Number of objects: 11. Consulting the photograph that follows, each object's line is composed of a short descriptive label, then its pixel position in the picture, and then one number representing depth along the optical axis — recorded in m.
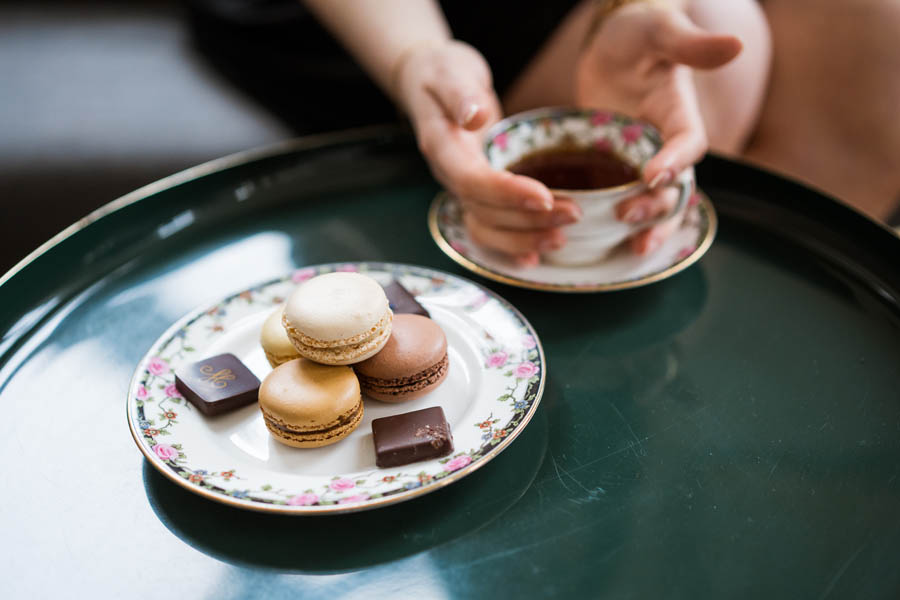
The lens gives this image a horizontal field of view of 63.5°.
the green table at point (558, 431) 0.60
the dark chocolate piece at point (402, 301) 0.78
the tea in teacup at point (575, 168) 0.94
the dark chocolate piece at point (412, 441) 0.64
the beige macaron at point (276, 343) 0.74
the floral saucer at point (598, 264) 0.86
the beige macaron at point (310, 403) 0.65
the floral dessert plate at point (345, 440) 0.61
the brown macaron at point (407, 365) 0.70
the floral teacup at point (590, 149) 0.88
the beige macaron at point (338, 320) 0.68
